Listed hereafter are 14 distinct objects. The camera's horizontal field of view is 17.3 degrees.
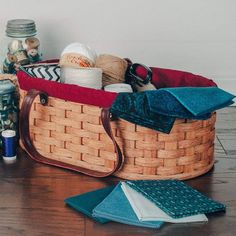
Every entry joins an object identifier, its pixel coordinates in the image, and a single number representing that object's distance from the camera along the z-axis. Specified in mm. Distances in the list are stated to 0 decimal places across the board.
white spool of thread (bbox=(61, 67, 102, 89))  1550
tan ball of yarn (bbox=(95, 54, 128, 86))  1626
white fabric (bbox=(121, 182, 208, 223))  1320
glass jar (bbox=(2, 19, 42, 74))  1769
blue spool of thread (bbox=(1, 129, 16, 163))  1590
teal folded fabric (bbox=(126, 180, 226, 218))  1343
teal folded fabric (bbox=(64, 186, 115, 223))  1354
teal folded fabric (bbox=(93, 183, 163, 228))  1318
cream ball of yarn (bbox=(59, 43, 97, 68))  1607
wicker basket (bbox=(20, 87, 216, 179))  1460
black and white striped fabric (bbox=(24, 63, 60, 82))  1630
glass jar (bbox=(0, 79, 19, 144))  1626
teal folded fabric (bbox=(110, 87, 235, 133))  1415
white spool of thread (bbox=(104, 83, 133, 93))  1551
